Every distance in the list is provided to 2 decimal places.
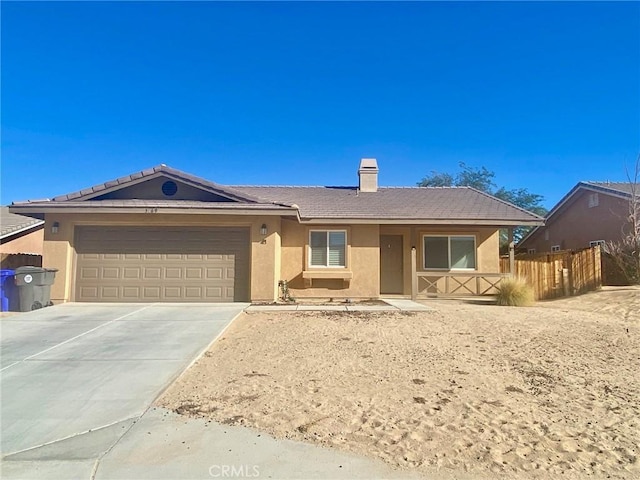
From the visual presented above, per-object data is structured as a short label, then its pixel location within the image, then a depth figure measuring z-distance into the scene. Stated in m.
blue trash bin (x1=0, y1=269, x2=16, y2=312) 10.74
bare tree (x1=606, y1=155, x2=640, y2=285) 16.30
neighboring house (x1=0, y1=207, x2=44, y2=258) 19.33
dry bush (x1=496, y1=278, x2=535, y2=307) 12.80
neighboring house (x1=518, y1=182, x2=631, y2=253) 20.01
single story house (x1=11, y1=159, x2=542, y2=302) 12.35
